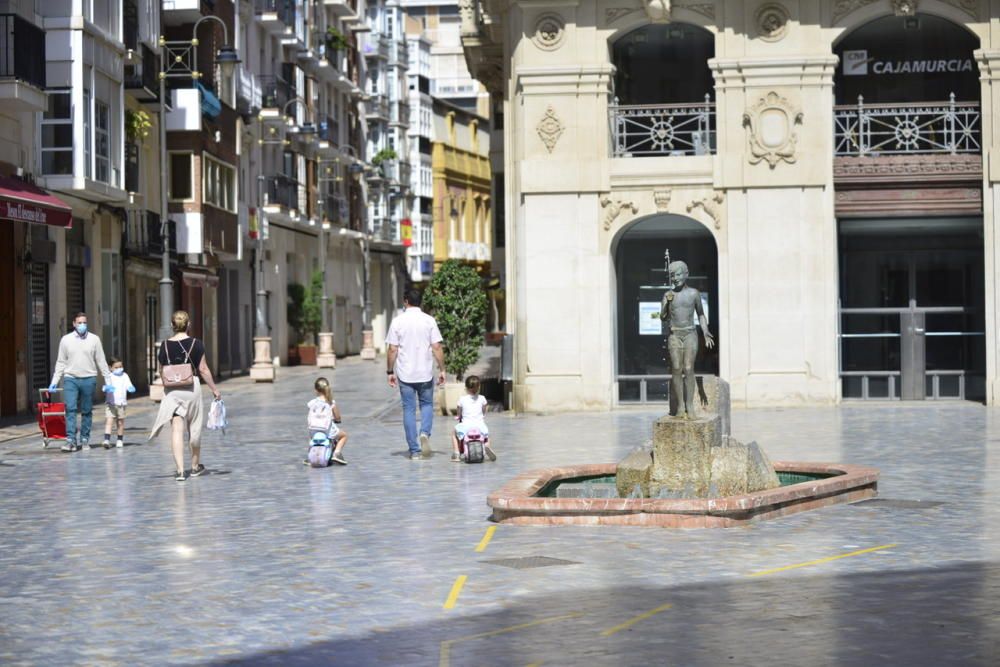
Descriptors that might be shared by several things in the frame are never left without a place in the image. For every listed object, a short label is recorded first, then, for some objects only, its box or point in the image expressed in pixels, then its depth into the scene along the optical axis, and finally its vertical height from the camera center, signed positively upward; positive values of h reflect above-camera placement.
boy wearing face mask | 22.65 -0.48
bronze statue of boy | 14.73 +0.14
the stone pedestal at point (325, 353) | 58.44 +0.09
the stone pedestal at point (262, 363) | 46.03 -0.16
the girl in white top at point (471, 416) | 18.95 -0.65
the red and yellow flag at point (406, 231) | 86.69 +5.89
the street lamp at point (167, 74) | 37.41 +6.37
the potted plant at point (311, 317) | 62.00 +1.33
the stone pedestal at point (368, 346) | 67.31 +0.35
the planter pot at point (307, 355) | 61.88 +0.04
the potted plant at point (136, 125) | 39.75 +5.13
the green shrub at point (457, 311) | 29.12 +0.68
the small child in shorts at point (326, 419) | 18.72 -0.66
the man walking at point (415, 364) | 19.61 -0.11
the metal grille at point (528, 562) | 10.98 -1.27
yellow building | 97.12 +9.24
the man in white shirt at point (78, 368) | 22.17 -0.11
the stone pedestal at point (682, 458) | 14.26 -0.84
